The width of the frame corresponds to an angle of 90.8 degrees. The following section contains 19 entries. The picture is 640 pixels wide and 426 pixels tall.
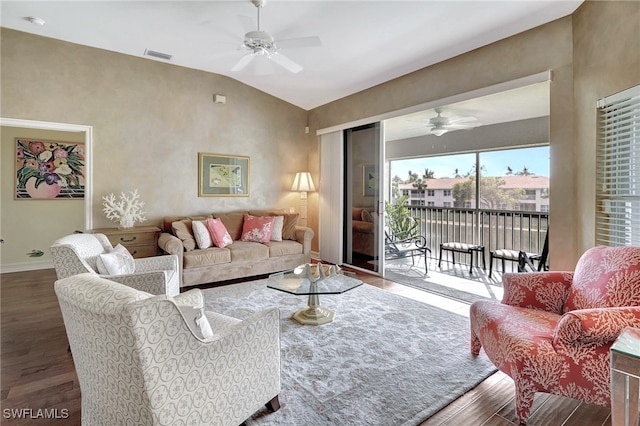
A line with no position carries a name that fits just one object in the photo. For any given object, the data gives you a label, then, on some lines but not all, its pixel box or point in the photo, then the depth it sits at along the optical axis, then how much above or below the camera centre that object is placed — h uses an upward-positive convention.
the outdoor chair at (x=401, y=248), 5.11 -0.63
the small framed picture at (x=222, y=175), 4.99 +0.55
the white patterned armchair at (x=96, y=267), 2.05 -0.42
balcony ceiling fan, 4.76 +1.39
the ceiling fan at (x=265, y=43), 2.71 +1.48
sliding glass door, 4.72 +0.19
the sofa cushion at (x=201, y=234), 4.31 -0.35
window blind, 2.20 +0.31
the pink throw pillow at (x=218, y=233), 4.45 -0.35
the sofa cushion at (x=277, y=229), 4.98 -0.32
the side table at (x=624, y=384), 1.11 -0.64
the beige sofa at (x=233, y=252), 4.00 -0.59
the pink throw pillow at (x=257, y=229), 4.80 -0.31
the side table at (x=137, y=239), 3.97 -0.39
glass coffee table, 2.76 -0.69
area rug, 1.79 -1.11
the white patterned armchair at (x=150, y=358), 1.09 -0.59
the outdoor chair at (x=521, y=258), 3.44 -0.60
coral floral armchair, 1.55 -0.68
